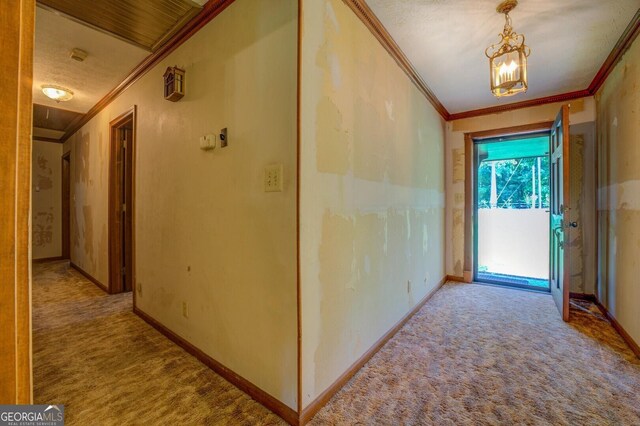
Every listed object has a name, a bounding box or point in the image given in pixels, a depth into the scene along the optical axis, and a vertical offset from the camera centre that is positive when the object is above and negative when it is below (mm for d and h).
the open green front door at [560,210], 2658 +25
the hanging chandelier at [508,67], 1802 +970
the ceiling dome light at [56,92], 3180 +1414
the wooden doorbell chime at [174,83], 2156 +1018
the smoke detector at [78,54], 2523 +1478
